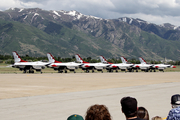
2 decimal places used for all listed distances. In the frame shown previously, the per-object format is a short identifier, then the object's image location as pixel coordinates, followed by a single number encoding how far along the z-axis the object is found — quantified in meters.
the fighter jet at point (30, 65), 68.31
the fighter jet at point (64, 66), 73.20
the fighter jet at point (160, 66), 91.50
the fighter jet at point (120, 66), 83.19
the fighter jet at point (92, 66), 77.78
